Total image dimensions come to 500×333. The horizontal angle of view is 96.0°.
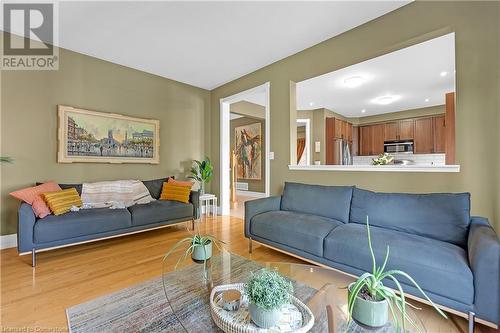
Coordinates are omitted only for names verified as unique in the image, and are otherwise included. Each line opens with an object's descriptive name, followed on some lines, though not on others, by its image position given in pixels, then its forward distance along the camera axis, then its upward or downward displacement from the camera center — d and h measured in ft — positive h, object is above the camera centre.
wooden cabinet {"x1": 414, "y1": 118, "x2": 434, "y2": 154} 19.29 +2.64
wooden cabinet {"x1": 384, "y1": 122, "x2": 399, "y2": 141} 21.13 +3.41
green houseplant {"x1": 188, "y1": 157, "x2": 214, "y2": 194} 15.11 -0.31
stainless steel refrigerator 20.66 +1.44
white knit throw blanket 10.50 -1.31
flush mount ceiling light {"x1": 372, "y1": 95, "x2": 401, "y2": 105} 16.92 +5.27
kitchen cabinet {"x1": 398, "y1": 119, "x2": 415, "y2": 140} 20.21 +3.40
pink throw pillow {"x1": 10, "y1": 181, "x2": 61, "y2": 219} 8.01 -1.13
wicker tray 3.17 -2.28
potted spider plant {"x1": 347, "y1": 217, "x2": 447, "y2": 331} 2.83 -1.72
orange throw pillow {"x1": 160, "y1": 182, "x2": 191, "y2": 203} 12.01 -1.34
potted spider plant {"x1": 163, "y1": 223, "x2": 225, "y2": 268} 4.90 -1.77
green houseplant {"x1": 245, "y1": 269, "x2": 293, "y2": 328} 3.04 -1.80
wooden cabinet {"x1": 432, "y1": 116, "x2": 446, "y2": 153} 18.75 +2.73
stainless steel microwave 20.02 +1.85
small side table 15.87 -2.70
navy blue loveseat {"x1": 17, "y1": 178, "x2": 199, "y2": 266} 7.59 -2.21
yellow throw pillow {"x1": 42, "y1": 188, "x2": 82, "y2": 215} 8.43 -1.25
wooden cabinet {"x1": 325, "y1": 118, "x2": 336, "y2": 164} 20.62 +2.55
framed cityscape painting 10.89 +1.62
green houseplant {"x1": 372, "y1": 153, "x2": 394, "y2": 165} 10.16 +0.26
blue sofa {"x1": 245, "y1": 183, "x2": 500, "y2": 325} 4.53 -1.94
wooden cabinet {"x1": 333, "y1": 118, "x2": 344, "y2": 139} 20.73 +3.64
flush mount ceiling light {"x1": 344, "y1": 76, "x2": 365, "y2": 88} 13.30 +5.22
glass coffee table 3.35 -2.42
